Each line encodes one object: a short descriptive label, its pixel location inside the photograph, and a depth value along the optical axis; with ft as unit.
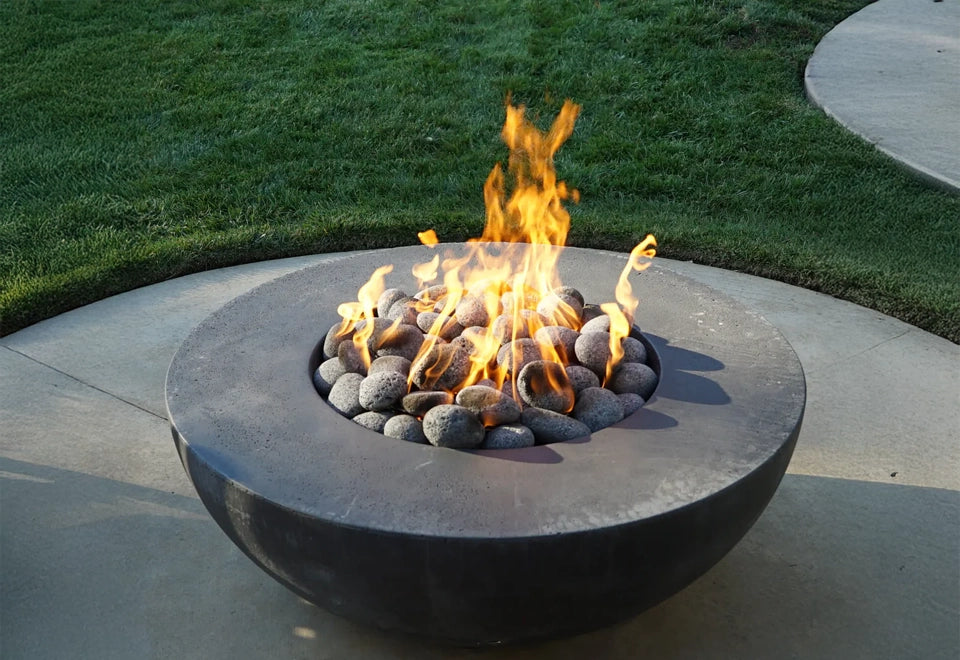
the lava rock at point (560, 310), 10.42
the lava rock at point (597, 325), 10.29
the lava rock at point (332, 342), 10.27
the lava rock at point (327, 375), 9.82
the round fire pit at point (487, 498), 7.52
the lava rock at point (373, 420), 9.05
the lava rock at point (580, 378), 9.46
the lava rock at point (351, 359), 9.80
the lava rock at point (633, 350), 10.09
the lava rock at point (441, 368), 9.37
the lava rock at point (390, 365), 9.54
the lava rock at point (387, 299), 10.84
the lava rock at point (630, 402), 9.25
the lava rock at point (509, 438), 8.68
